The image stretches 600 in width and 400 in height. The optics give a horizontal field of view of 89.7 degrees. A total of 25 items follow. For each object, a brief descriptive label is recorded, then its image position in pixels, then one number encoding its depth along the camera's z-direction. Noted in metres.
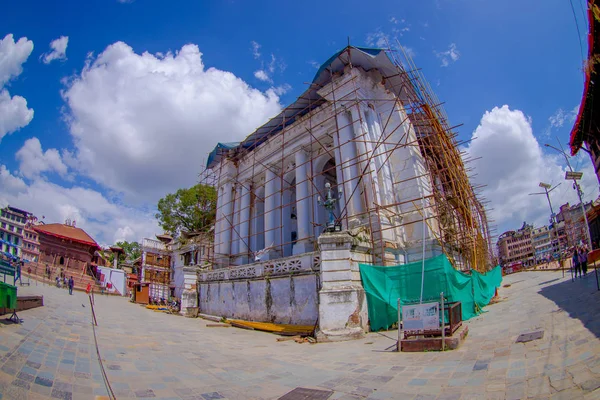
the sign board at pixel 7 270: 9.79
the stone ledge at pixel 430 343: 6.93
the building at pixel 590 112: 12.29
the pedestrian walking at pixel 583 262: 17.52
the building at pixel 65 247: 43.53
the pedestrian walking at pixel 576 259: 17.81
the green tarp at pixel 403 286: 10.66
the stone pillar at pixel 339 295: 10.32
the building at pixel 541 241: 91.38
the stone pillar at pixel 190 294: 19.67
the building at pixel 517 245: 100.19
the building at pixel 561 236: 77.44
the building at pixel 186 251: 32.16
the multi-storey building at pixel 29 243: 65.81
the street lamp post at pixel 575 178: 30.87
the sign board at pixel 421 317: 7.24
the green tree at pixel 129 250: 59.59
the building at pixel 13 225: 64.69
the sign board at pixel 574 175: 30.97
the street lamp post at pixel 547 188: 35.24
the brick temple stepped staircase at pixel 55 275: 33.29
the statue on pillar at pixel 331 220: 13.19
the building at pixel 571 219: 62.09
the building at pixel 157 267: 37.28
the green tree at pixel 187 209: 37.94
